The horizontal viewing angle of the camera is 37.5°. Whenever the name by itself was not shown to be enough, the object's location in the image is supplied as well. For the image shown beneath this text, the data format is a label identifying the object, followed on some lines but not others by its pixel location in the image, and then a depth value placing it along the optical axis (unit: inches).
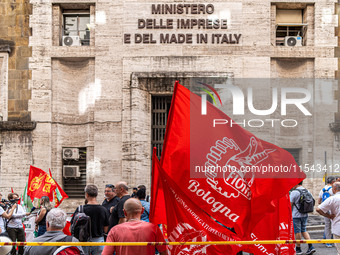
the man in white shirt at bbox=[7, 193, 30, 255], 433.1
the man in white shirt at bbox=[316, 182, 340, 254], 322.7
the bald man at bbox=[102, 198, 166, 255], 213.8
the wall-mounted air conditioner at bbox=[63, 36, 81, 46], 737.3
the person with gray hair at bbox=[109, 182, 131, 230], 331.3
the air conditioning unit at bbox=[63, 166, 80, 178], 712.4
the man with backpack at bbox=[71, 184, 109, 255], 303.4
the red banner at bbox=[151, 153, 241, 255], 230.4
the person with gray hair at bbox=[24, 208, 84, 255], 204.4
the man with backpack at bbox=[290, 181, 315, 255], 419.2
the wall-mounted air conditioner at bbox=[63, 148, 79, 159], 721.0
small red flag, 503.8
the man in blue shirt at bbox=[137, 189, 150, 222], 361.1
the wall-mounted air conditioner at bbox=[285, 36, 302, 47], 741.3
